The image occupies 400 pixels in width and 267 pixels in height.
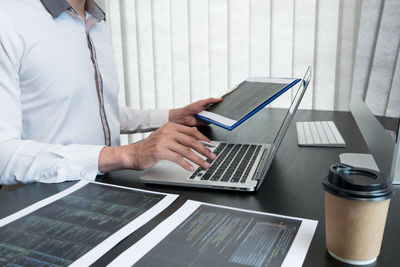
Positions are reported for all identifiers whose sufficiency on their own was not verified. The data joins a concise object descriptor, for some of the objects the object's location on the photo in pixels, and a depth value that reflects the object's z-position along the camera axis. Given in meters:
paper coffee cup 0.48
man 0.87
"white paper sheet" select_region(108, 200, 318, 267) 0.53
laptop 0.79
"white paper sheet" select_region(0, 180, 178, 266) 0.55
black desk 0.57
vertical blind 2.15
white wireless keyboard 1.12
